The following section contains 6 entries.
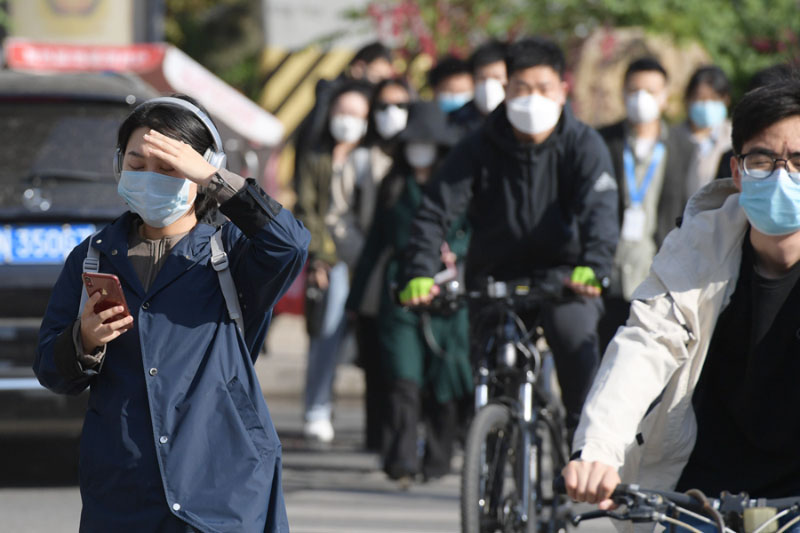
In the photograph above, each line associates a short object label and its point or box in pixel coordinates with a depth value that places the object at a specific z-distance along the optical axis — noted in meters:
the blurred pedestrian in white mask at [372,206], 18.05
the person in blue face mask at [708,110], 18.22
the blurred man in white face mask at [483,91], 18.28
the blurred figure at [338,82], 20.52
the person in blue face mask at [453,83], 20.16
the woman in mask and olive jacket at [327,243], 19.73
